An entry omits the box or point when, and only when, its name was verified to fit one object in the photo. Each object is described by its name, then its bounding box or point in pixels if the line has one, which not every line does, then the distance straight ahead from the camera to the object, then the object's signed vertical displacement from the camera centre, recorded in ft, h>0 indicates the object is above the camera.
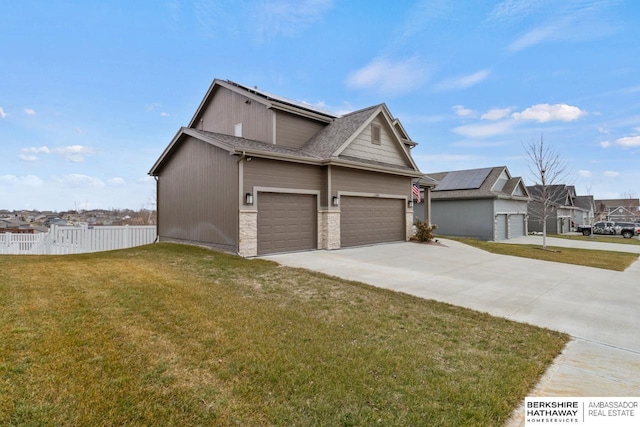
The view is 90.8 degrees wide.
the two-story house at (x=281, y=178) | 35.53 +4.85
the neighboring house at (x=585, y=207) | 146.61 +4.17
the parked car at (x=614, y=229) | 105.50 -4.80
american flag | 59.03 +4.68
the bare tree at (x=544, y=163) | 62.08 +10.33
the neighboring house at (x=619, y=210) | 199.52 +3.34
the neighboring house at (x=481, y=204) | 77.66 +2.82
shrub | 52.65 -2.83
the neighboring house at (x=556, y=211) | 107.65 +1.50
